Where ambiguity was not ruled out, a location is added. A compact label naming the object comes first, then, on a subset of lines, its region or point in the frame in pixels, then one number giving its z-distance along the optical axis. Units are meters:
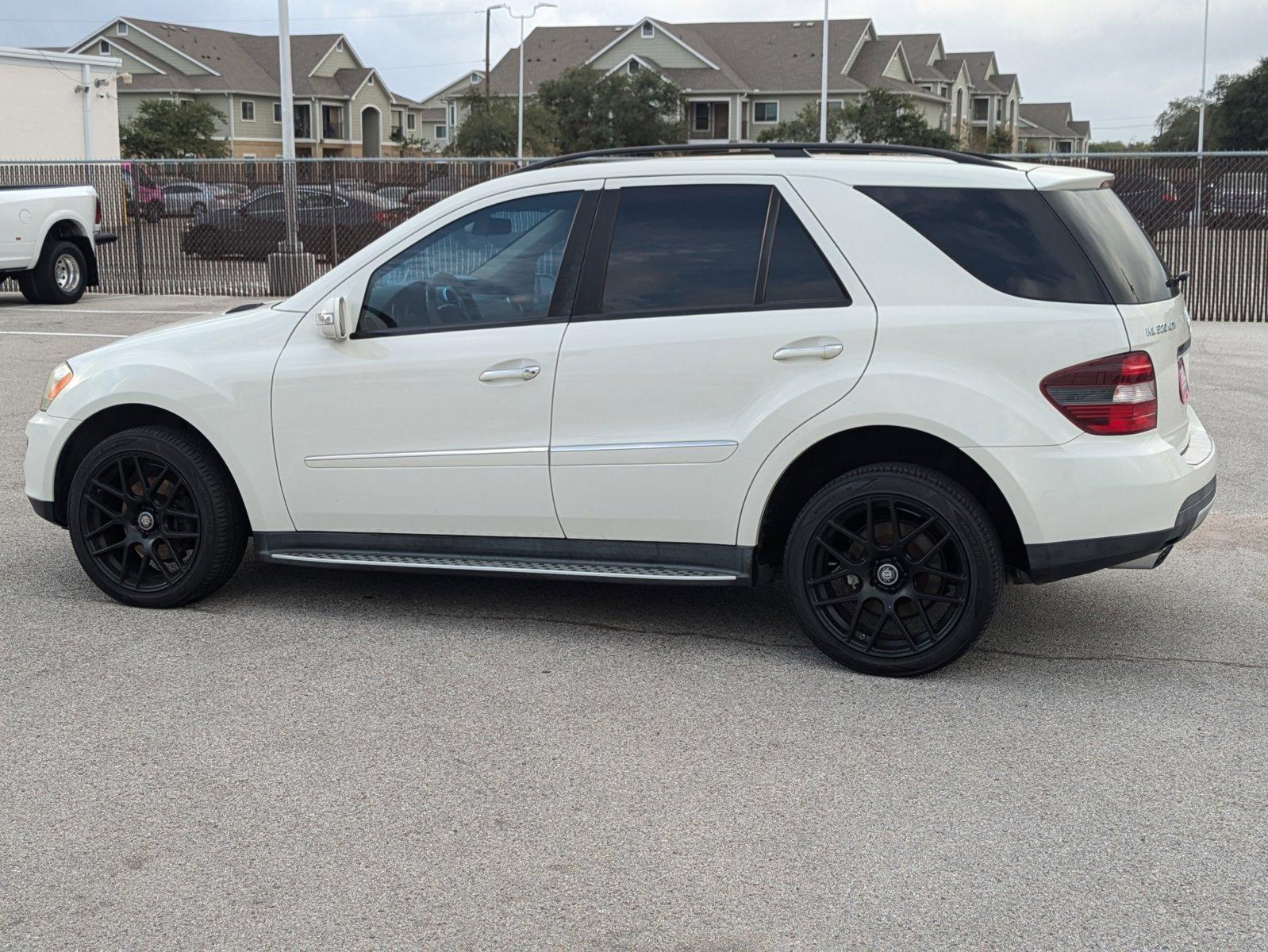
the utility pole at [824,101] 45.34
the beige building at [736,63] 76.00
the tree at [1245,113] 71.94
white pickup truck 19.06
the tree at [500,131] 65.81
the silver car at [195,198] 21.70
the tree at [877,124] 60.47
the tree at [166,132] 65.31
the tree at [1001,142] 79.32
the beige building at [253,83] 75.69
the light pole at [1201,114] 59.03
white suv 4.74
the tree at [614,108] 67.94
